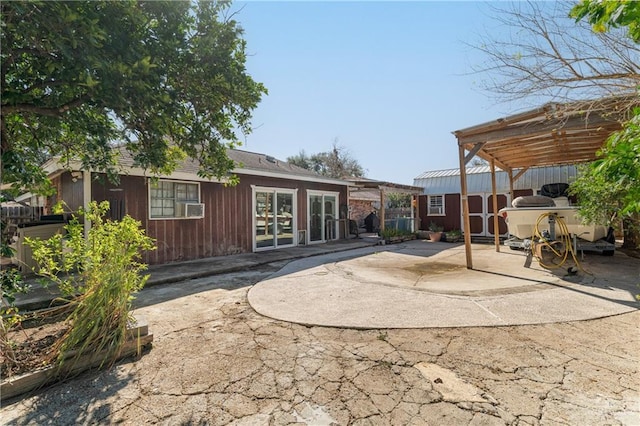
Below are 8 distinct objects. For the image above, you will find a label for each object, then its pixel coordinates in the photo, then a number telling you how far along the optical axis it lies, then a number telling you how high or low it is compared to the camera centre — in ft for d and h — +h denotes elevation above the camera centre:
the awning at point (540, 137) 14.03 +5.37
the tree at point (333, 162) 99.91 +18.94
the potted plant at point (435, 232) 42.11 -2.59
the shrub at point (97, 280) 8.55 -1.77
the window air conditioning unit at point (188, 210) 24.84 +0.81
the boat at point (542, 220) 21.02 -0.62
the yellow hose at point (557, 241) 20.62 -2.12
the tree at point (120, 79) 6.77 +3.89
